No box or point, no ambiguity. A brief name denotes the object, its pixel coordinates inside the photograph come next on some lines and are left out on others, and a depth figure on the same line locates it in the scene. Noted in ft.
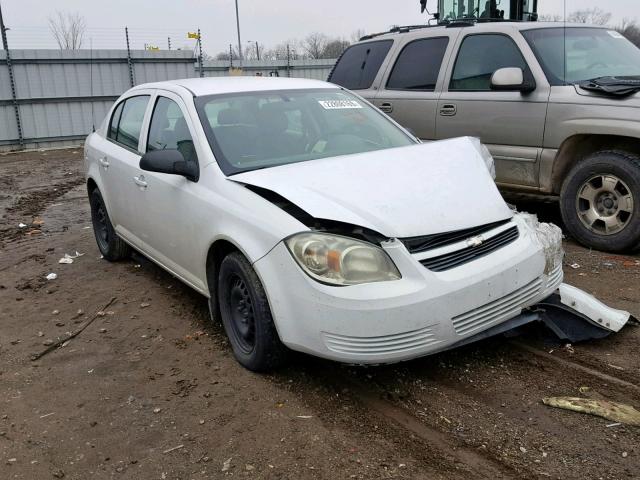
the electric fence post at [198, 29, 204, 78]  69.39
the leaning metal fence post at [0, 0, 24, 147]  53.16
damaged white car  9.68
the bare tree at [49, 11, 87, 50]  108.88
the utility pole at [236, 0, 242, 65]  93.74
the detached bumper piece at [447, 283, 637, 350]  11.93
